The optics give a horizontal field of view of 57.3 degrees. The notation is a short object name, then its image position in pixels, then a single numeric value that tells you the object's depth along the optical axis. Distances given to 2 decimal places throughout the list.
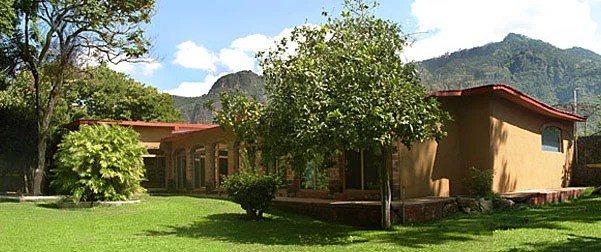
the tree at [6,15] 16.22
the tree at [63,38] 19.39
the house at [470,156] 14.27
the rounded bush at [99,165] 15.76
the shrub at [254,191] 13.14
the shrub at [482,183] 14.29
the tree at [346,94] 9.84
